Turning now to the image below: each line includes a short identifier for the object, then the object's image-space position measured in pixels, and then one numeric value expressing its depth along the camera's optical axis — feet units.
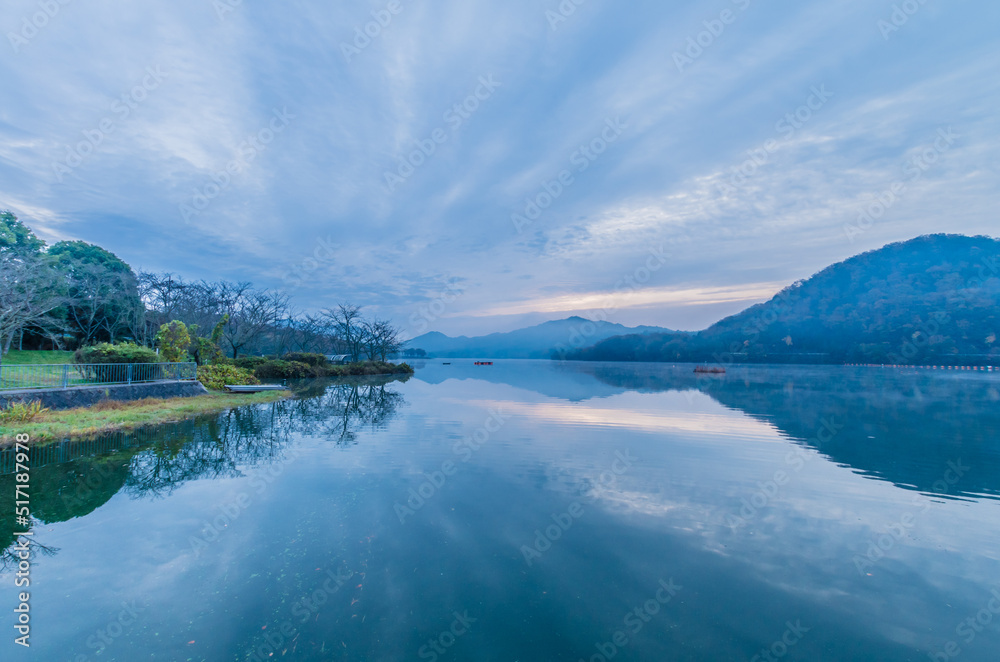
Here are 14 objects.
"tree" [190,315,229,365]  79.51
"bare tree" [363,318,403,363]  176.35
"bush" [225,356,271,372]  99.34
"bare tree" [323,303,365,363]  165.07
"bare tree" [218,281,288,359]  119.28
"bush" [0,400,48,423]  35.83
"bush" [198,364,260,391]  71.77
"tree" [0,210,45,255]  79.84
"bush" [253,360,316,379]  102.01
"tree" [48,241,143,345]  85.81
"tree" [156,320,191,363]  66.63
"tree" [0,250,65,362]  60.90
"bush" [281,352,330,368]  127.54
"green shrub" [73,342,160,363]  51.01
